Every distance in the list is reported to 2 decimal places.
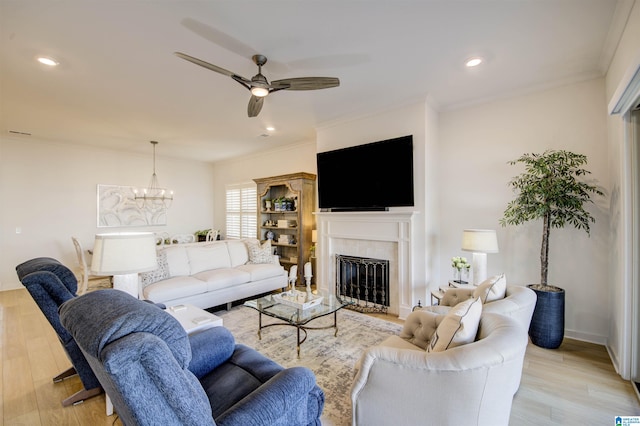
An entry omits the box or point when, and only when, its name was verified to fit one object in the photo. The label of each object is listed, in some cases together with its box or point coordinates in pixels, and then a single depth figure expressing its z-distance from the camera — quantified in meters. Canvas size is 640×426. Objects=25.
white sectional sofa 3.64
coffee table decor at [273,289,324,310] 3.01
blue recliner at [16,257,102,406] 1.83
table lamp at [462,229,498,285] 3.01
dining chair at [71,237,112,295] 4.23
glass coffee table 2.75
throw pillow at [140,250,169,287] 3.67
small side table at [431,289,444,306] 3.15
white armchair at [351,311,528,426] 1.28
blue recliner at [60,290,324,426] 0.82
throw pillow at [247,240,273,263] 4.96
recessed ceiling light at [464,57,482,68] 2.65
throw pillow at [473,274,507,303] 2.18
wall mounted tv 3.68
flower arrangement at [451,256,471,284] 3.29
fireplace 3.71
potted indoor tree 2.79
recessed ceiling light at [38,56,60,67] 2.59
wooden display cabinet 5.41
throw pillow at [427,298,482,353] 1.51
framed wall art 6.06
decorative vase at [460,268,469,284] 3.39
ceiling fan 2.42
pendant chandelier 6.28
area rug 2.15
